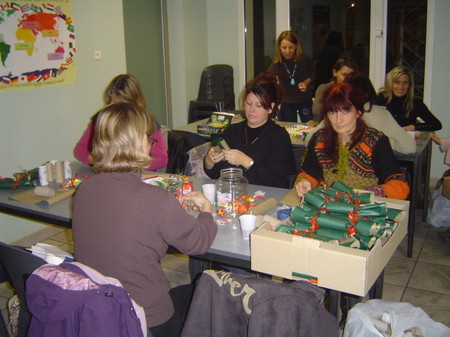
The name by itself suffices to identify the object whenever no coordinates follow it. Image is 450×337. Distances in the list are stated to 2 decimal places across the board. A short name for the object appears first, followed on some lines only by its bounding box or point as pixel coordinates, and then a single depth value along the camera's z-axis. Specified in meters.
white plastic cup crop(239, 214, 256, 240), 1.77
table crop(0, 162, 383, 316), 1.70
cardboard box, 1.41
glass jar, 2.06
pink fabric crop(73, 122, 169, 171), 2.81
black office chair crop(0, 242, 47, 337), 1.53
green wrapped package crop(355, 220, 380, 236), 1.58
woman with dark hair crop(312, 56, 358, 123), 3.91
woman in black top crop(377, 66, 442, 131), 3.88
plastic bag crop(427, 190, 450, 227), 3.60
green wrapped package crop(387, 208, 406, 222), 1.71
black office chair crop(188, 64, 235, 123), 5.69
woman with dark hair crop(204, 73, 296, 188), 2.53
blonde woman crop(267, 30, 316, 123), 4.77
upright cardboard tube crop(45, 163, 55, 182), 2.62
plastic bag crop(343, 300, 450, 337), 1.64
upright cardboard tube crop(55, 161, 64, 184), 2.61
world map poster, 3.17
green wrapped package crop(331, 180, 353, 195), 1.89
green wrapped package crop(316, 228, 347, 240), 1.59
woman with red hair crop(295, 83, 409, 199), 2.28
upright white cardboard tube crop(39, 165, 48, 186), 2.57
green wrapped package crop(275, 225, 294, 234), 1.66
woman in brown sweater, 1.44
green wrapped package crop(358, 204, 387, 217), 1.69
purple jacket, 1.17
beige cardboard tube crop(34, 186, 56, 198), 2.33
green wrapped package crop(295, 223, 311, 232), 1.67
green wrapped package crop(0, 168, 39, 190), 2.49
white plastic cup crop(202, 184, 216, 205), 2.20
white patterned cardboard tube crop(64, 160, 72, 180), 2.67
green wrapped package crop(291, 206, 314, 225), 1.71
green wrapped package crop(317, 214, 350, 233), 1.61
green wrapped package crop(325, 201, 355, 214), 1.68
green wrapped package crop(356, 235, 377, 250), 1.53
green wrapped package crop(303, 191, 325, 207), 1.79
